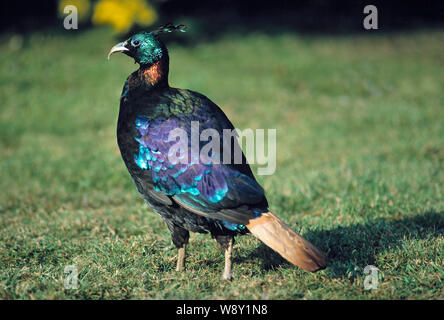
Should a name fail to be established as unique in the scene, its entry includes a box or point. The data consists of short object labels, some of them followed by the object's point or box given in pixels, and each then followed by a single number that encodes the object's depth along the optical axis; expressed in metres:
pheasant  3.29
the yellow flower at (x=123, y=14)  10.78
